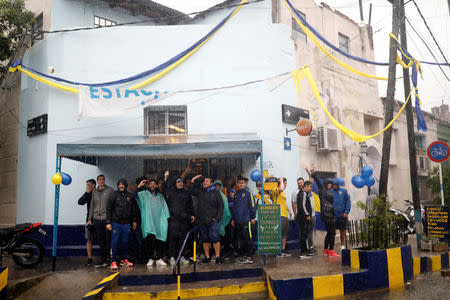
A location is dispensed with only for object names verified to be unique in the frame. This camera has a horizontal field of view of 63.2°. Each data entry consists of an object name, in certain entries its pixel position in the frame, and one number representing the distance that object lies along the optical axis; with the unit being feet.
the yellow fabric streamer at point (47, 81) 33.94
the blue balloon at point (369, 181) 37.01
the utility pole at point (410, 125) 38.74
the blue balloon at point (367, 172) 36.68
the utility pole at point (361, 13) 71.85
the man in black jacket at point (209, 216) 27.17
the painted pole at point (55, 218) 25.76
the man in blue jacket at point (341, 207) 31.81
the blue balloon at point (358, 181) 37.19
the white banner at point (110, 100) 29.89
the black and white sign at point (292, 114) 36.96
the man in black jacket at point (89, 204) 27.58
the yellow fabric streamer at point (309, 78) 34.60
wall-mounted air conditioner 40.16
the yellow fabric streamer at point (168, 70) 35.09
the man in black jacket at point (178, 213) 27.20
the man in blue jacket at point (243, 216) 28.09
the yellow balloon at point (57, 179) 26.11
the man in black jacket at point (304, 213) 30.42
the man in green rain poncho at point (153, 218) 27.38
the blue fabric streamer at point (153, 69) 33.96
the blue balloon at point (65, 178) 28.88
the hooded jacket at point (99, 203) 27.22
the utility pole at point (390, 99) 34.12
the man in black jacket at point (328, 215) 30.01
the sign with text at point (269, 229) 24.97
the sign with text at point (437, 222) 31.35
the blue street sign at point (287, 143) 36.78
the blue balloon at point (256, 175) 31.42
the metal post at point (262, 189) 28.51
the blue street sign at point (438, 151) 31.58
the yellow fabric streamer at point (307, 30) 36.31
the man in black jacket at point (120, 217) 26.63
